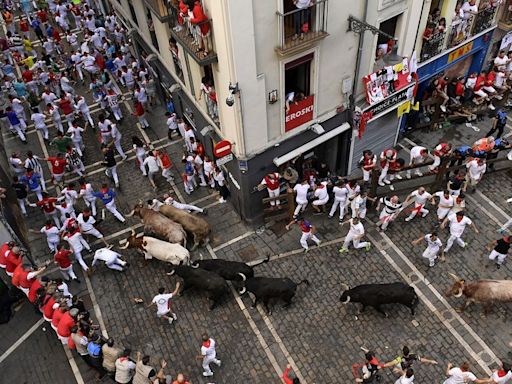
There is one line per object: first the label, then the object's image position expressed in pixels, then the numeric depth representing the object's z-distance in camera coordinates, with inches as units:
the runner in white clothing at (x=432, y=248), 581.0
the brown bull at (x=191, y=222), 658.2
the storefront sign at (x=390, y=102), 682.2
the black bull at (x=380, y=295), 549.0
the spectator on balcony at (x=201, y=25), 505.7
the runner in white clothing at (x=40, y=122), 818.2
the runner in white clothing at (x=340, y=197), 649.6
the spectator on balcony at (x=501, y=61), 842.8
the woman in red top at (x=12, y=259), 572.1
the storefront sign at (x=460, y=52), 784.9
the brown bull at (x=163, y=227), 642.2
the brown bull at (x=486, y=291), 540.1
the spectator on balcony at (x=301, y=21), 524.4
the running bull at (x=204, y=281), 573.3
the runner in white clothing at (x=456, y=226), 593.3
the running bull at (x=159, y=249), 609.3
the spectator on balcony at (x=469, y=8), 724.0
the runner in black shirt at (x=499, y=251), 575.2
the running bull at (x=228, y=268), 590.2
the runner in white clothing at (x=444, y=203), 628.3
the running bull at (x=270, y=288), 565.3
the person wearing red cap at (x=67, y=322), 516.1
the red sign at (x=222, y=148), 590.1
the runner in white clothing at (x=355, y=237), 605.9
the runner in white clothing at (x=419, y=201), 643.5
